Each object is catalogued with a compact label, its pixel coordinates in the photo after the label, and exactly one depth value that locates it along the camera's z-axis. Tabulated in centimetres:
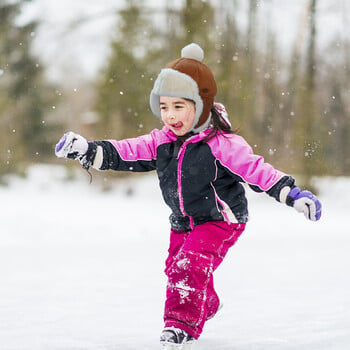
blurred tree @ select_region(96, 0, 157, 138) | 1234
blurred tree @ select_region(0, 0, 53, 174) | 1334
